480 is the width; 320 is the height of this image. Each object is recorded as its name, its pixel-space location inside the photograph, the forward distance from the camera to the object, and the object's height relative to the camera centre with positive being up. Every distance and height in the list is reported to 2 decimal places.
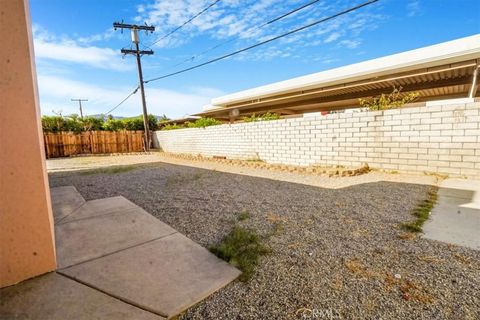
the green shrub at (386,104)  5.79 +0.69
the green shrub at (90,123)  17.17 +1.33
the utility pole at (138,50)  16.69 +6.54
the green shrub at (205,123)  12.23 +0.73
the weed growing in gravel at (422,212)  2.65 -1.10
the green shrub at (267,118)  8.85 +0.65
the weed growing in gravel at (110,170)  7.75 -1.10
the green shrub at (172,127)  16.35 +0.73
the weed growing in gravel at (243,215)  3.15 -1.13
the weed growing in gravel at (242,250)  1.98 -1.12
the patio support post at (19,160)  1.55 -0.13
